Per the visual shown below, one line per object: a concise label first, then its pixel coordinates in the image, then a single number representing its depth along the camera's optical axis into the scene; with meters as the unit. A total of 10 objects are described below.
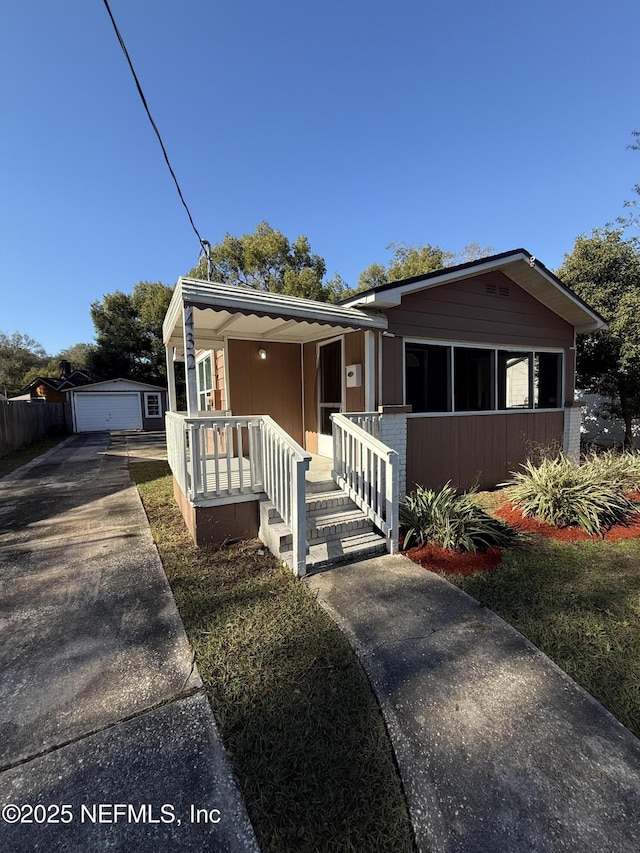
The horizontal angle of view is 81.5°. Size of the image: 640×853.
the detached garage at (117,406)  20.56
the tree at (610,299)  8.27
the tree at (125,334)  24.91
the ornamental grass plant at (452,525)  4.15
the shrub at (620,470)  5.83
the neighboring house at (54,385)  25.72
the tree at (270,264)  19.02
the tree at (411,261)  20.75
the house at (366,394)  4.14
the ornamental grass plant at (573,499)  4.75
